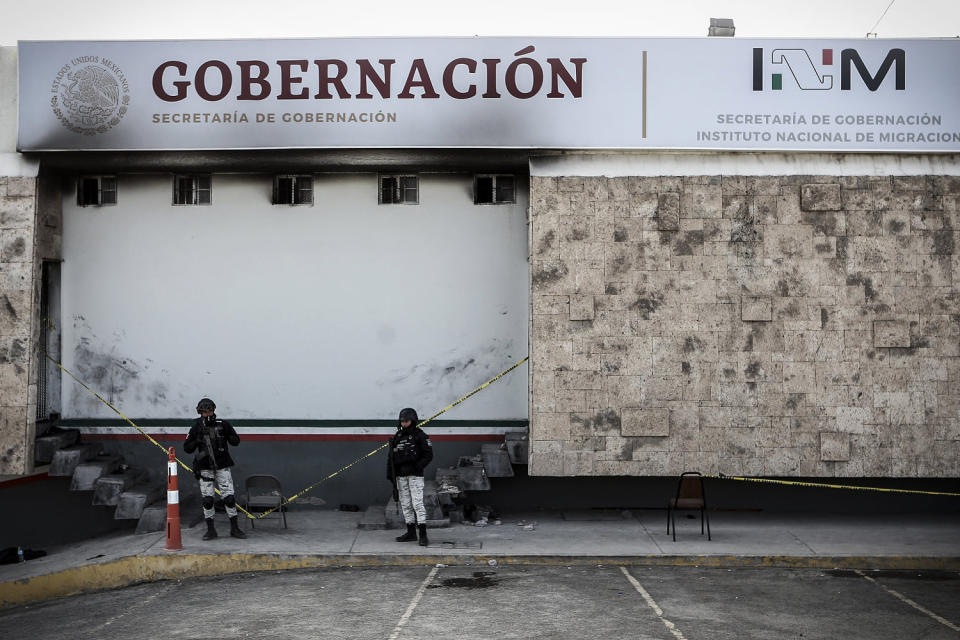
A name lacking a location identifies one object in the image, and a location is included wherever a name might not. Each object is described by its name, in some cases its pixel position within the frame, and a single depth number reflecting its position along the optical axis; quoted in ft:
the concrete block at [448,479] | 42.87
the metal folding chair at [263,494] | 40.55
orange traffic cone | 37.32
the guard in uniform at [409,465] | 38.83
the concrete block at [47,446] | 44.60
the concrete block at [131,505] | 43.14
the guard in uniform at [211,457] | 39.60
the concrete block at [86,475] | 43.96
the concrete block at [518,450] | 44.29
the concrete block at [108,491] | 43.65
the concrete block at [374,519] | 41.93
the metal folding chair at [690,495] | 39.63
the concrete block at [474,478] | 42.52
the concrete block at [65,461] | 44.24
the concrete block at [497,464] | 43.83
